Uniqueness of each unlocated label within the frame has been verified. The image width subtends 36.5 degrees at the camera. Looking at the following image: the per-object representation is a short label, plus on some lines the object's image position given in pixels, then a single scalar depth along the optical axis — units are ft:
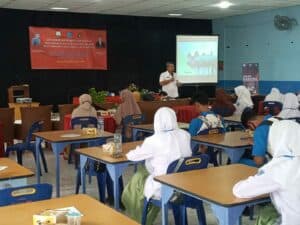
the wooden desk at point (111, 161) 12.26
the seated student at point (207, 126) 16.81
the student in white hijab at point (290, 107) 21.65
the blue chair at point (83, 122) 21.49
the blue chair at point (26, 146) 20.72
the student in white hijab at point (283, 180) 8.41
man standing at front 36.58
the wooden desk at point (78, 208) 7.23
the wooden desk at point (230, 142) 14.48
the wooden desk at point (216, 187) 8.29
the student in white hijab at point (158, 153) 11.98
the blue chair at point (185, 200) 11.09
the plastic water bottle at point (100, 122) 23.18
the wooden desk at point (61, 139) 16.16
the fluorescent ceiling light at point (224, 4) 34.11
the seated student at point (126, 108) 24.18
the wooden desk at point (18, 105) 31.17
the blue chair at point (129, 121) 22.80
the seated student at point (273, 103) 26.91
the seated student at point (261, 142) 12.16
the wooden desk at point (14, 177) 10.26
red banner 37.58
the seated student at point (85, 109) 22.59
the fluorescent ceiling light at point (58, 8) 36.04
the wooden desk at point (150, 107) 27.50
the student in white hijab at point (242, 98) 27.25
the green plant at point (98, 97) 27.89
